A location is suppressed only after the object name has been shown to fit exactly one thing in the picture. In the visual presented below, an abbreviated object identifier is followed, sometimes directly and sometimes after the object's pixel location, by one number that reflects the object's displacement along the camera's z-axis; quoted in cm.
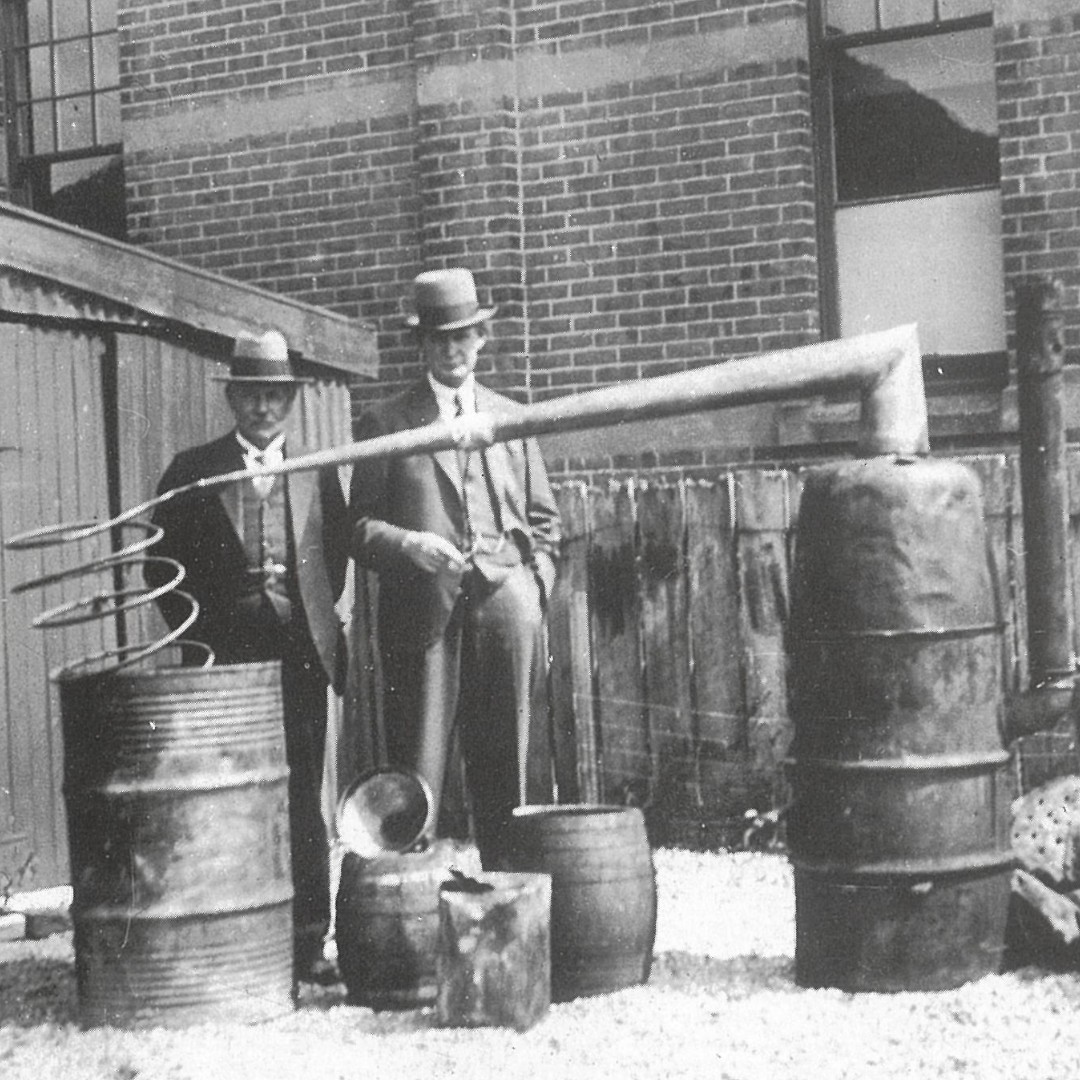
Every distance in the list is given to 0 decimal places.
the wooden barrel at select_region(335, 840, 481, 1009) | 654
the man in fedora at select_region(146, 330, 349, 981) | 712
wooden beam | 858
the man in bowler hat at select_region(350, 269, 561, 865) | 711
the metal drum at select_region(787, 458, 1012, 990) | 643
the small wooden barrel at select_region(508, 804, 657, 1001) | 654
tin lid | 689
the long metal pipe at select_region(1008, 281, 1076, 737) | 720
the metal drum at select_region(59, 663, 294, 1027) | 638
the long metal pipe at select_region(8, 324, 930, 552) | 657
